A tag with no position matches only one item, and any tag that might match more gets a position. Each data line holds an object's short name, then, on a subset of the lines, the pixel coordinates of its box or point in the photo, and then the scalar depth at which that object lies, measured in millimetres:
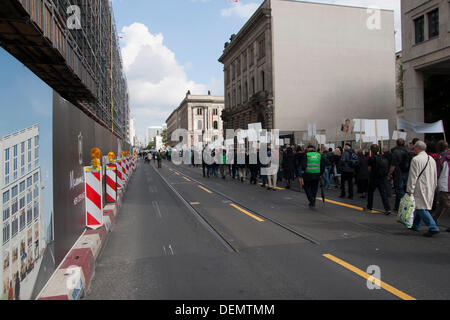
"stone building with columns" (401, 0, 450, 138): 21453
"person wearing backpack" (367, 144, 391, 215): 8875
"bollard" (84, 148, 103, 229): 6430
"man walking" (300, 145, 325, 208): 10125
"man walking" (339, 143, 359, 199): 12062
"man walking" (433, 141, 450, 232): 6871
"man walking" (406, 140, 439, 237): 6520
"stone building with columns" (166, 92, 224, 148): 95500
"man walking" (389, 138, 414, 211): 9242
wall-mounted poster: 2768
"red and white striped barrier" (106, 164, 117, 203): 9495
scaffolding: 7870
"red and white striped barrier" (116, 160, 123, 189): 12633
